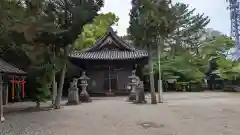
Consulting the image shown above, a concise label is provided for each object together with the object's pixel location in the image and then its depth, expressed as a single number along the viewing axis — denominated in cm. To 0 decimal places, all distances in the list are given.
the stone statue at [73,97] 1058
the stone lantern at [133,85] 1178
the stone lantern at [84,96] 1207
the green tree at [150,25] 920
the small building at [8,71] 699
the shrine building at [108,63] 1674
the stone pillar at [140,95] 1028
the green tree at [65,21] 793
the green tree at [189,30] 2582
